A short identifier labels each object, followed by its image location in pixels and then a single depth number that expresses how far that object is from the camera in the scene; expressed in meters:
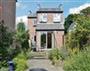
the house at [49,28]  14.66
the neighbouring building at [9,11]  11.17
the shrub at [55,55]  8.08
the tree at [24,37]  12.84
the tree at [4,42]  7.23
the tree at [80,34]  8.91
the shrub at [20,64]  6.18
